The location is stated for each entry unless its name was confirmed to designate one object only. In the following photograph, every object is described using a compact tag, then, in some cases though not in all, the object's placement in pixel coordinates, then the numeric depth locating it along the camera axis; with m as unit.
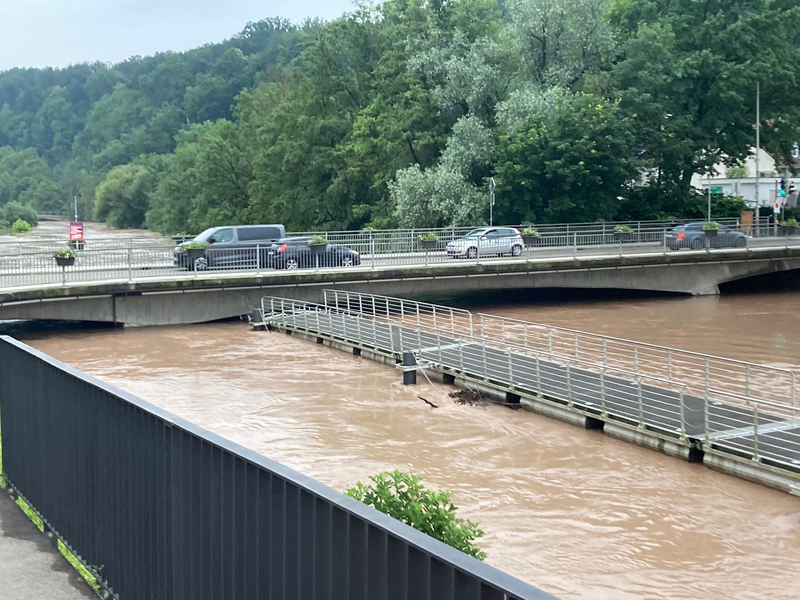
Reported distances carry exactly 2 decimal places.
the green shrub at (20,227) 109.81
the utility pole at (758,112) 50.91
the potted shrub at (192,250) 33.06
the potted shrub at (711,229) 40.94
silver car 38.59
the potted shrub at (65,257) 29.55
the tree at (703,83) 52.03
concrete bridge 30.16
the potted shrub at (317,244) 34.50
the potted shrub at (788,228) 43.84
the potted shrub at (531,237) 38.75
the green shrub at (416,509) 6.05
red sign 50.33
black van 33.41
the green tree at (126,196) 118.88
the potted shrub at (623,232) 40.44
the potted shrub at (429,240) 36.97
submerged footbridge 15.17
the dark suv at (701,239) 41.47
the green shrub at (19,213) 127.19
